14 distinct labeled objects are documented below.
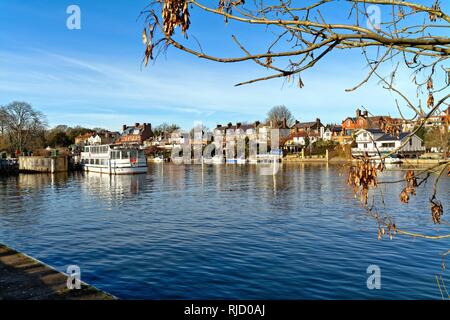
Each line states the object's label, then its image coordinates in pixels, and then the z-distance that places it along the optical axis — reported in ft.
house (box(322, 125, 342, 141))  455.34
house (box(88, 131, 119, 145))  613.07
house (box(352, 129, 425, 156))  345.92
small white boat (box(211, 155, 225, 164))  432.66
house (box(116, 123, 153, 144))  615.81
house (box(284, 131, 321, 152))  467.93
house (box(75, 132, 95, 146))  603.59
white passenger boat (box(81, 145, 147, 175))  257.75
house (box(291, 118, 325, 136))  511.81
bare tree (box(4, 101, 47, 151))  350.02
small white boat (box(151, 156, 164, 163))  460.55
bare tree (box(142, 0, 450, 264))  9.43
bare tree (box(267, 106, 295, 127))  532.81
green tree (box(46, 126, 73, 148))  495.41
